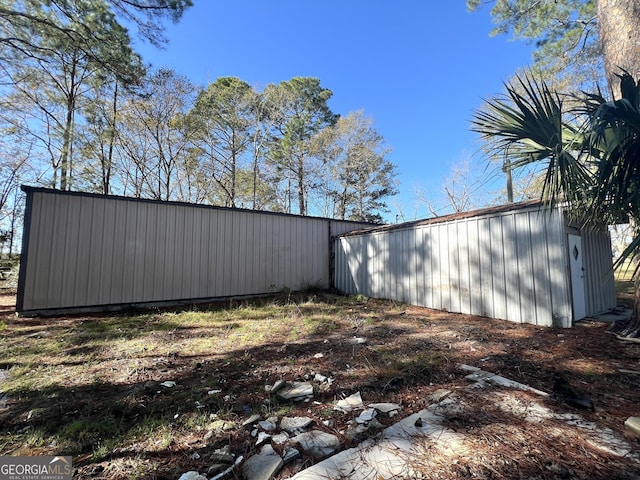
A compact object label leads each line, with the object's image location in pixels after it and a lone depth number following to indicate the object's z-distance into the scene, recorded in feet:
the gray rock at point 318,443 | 4.91
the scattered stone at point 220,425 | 5.73
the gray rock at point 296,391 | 7.07
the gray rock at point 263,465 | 4.39
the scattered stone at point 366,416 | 5.86
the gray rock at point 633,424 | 5.14
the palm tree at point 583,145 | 7.10
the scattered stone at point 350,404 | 6.46
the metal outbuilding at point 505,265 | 13.74
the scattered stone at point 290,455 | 4.70
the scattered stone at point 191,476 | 4.33
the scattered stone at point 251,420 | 5.89
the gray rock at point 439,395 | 6.72
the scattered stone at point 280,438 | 5.24
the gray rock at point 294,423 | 5.68
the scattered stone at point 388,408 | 6.23
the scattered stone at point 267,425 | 5.68
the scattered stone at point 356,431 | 5.36
